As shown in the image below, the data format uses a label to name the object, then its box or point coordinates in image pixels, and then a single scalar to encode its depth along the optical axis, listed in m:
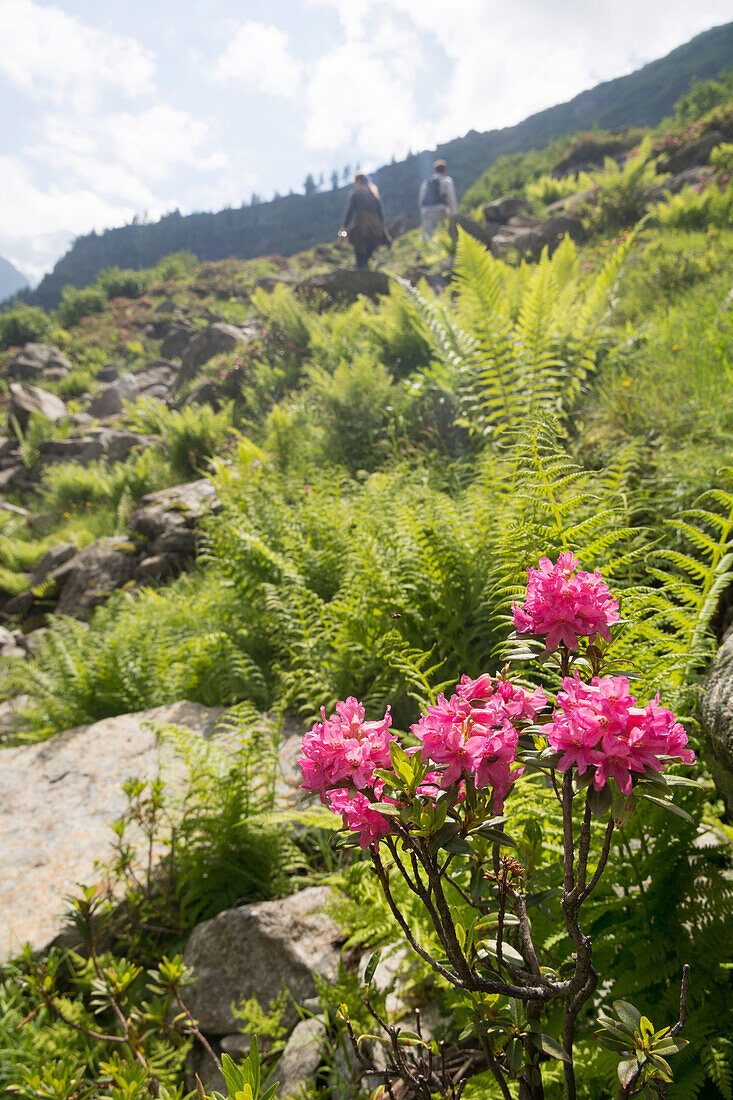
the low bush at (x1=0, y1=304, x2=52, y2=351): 19.89
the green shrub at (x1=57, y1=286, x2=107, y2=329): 21.58
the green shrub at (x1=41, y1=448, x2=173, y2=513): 7.48
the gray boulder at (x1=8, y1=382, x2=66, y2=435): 12.09
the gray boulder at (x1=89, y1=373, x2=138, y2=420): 13.37
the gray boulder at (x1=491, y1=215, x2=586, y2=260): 9.60
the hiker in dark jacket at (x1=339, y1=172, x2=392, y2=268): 10.60
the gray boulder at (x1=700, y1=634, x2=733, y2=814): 1.10
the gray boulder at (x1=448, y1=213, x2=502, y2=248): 11.30
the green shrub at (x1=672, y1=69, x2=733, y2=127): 13.65
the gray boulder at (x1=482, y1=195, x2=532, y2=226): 13.93
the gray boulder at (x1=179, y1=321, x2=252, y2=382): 11.36
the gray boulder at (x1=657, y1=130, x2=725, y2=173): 10.48
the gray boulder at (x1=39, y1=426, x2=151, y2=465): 9.69
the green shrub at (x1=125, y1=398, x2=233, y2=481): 7.25
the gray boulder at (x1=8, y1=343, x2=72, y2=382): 16.45
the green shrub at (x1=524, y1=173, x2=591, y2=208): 12.75
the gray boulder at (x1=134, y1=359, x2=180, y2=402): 13.80
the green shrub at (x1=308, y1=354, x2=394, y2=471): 4.77
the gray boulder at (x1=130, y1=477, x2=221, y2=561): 5.54
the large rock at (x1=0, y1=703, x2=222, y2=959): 1.93
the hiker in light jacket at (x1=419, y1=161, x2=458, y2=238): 10.27
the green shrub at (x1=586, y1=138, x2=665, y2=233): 9.55
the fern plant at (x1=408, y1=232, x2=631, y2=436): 3.20
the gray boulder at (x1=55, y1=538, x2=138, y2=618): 5.64
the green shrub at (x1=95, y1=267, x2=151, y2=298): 23.39
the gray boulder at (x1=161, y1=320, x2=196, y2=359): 16.50
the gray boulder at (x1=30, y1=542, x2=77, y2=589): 6.84
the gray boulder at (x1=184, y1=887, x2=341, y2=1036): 1.55
